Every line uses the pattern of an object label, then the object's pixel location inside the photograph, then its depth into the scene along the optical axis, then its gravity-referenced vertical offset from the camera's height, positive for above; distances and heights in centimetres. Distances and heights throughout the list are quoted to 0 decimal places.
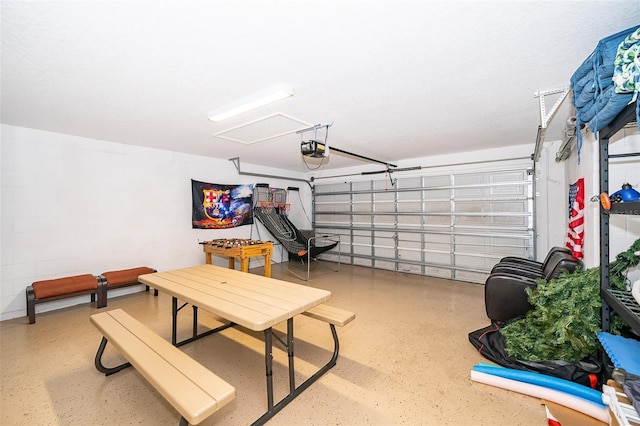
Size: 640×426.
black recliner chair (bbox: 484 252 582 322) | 283 -93
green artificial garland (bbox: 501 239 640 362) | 184 -82
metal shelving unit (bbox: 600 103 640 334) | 136 -24
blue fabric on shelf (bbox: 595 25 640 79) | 134 +81
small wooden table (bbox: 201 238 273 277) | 435 -66
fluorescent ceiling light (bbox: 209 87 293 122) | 237 +105
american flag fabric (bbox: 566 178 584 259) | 283 -19
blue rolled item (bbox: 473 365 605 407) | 175 -126
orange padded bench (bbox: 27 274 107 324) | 324 -98
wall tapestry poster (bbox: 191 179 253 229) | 517 +12
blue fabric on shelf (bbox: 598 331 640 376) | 134 -81
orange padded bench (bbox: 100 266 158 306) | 380 -94
